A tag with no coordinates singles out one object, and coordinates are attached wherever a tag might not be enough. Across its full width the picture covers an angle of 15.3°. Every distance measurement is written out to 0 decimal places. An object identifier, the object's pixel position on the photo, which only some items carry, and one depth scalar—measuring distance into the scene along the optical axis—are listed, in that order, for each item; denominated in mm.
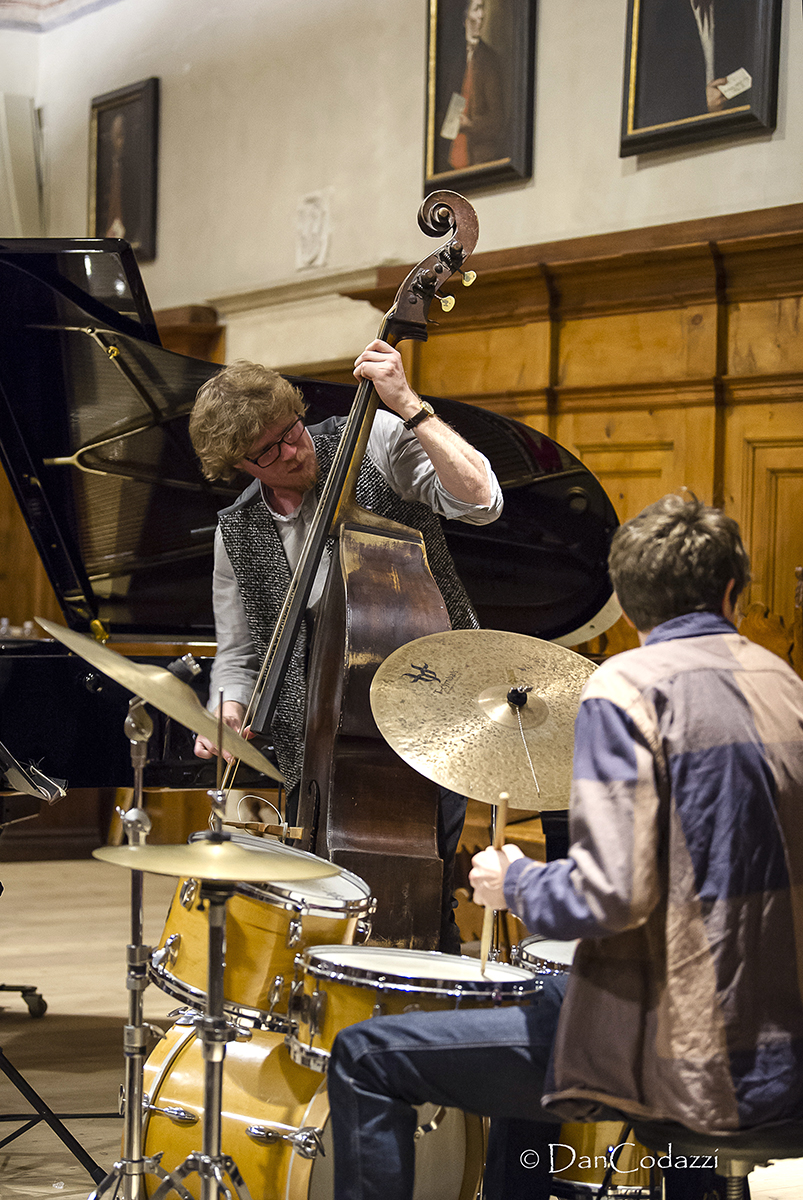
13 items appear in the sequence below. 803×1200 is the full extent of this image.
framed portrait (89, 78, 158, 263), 12935
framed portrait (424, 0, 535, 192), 9609
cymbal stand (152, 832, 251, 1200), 4195
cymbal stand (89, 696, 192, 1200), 4456
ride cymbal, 4346
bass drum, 4433
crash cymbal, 4185
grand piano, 6087
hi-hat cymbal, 4079
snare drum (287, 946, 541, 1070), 4220
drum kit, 4221
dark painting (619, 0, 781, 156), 8117
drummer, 3891
